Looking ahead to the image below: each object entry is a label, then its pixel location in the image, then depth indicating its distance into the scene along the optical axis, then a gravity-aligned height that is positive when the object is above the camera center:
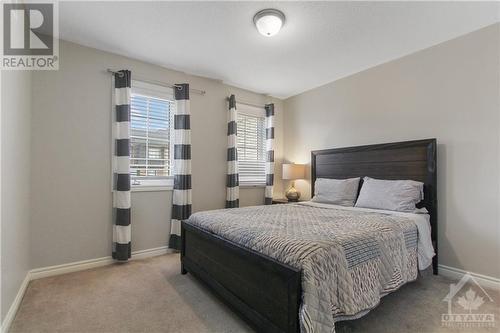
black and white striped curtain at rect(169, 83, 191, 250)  3.36 +0.03
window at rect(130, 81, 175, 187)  3.23 +0.43
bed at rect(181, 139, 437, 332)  1.37 -0.62
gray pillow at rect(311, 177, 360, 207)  3.23 -0.33
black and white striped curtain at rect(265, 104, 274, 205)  4.41 +0.21
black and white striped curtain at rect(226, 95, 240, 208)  3.90 +0.08
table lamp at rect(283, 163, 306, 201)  4.14 -0.13
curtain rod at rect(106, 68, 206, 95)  2.98 +1.12
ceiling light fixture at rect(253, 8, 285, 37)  2.21 +1.34
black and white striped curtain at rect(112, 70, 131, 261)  2.91 -0.02
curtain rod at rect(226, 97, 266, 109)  4.24 +1.11
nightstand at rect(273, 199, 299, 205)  4.21 -0.59
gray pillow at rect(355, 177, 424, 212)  2.67 -0.31
